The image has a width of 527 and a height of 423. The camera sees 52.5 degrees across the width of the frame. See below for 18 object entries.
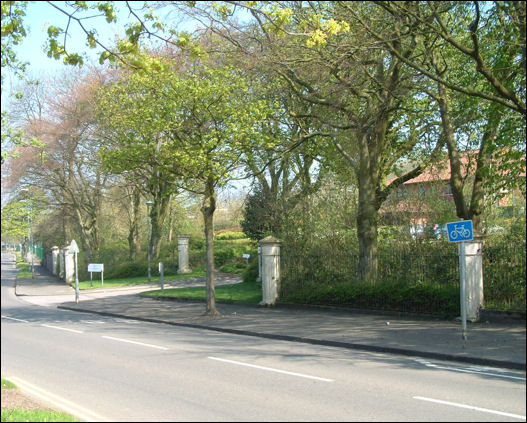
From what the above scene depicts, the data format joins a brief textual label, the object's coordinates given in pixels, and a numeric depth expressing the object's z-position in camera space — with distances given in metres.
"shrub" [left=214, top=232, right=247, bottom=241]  52.94
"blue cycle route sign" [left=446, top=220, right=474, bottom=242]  10.66
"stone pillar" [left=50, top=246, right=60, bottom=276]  51.57
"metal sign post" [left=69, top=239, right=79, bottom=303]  26.03
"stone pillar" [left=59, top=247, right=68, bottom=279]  45.32
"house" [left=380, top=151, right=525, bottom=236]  20.11
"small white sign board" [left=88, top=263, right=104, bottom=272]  35.62
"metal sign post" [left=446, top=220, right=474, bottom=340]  10.42
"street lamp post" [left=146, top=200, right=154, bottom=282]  37.12
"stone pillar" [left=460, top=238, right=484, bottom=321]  12.64
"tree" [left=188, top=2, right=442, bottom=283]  12.97
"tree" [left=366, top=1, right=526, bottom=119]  9.66
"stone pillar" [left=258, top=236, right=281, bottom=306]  20.23
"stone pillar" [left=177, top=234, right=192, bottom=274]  40.66
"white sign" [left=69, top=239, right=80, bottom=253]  26.06
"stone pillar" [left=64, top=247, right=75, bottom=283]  42.50
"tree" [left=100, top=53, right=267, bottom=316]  16.44
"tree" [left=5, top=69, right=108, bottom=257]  34.03
